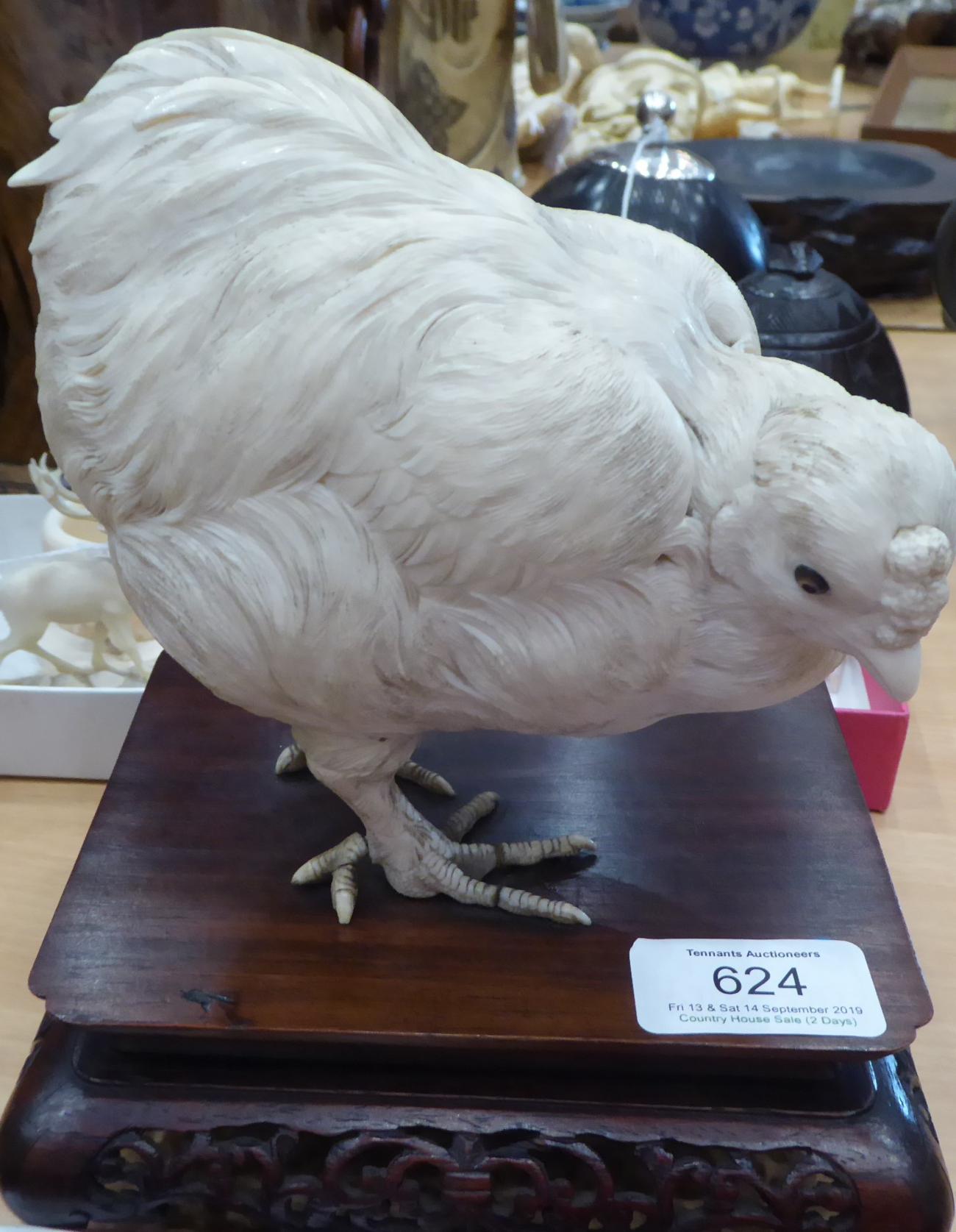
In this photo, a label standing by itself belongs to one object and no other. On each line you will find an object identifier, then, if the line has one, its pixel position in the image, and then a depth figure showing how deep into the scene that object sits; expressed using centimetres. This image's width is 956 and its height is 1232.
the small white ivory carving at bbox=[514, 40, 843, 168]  180
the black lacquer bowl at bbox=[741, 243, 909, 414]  98
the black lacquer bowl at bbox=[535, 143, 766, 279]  113
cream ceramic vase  136
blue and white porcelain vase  186
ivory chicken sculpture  48
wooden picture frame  177
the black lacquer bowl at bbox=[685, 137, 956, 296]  147
